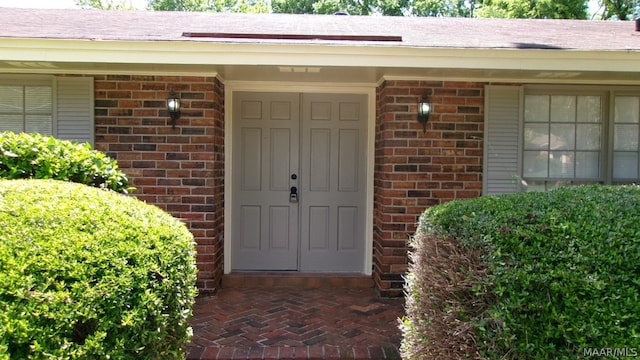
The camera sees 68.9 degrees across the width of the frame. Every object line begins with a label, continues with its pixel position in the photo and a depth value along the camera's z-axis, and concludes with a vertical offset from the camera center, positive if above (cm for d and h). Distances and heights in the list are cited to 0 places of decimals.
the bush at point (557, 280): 190 -48
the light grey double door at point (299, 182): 545 -21
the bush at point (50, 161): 294 +0
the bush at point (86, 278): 179 -49
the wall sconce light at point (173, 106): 473 +57
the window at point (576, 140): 500 +29
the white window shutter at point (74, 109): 478 +53
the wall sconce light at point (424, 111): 479 +56
